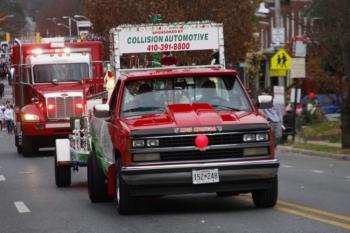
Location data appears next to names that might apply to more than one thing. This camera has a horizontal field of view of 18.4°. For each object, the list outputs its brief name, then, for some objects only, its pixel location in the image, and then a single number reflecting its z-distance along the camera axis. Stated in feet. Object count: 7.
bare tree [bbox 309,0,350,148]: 95.20
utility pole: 136.77
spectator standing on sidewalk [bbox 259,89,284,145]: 97.91
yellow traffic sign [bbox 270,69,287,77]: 125.90
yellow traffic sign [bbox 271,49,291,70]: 124.26
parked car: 184.48
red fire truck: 99.91
